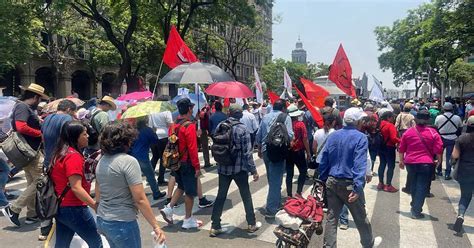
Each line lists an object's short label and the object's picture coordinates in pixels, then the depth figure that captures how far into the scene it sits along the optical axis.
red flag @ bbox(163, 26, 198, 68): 9.05
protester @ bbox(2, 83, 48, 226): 5.73
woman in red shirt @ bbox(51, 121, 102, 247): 3.56
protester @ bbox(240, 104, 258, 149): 9.90
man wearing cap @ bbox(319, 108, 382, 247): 4.44
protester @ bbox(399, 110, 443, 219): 6.29
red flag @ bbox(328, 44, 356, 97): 8.83
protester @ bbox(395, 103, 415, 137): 10.23
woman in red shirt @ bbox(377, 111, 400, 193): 8.02
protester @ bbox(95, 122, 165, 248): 3.12
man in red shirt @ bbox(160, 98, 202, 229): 5.68
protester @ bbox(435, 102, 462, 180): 8.93
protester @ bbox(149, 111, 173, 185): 8.49
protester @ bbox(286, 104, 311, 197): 6.80
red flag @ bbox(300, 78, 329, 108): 8.30
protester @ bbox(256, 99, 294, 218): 6.25
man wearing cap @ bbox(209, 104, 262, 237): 5.38
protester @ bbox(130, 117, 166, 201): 7.01
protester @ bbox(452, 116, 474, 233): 5.74
